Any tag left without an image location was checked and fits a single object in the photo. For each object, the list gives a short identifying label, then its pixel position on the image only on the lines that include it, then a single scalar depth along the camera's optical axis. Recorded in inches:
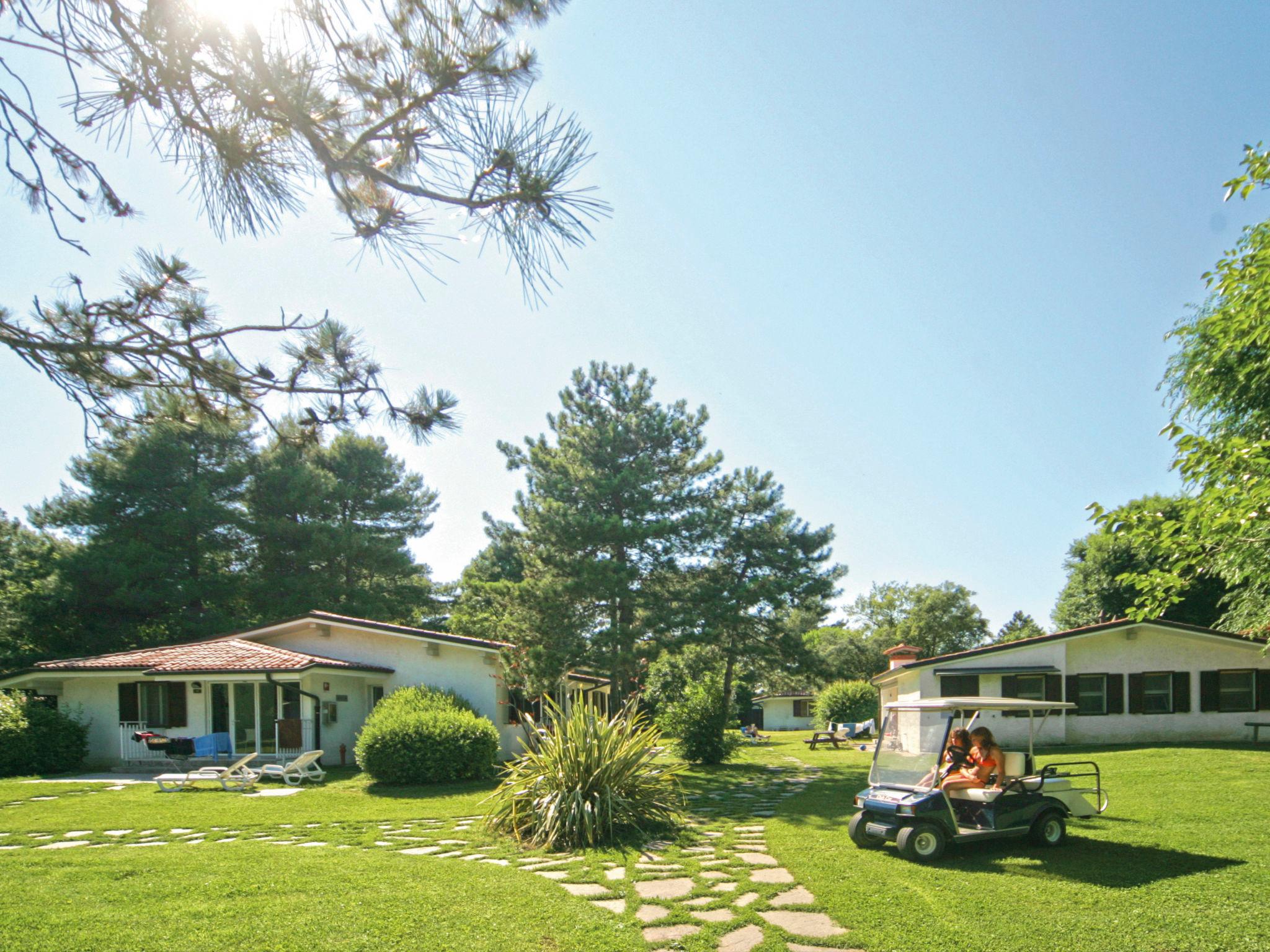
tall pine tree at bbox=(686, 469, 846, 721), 909.2
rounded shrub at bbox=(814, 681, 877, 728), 1411.2
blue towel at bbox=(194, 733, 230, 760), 749.9
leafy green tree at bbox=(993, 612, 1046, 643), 1931.6
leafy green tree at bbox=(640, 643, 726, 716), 962.7
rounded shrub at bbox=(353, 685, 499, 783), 633.0
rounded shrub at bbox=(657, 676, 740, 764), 834.2
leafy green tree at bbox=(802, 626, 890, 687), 1724.9
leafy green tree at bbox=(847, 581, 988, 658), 1862.7
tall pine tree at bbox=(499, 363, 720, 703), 842.2
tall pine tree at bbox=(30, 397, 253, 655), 1157.7
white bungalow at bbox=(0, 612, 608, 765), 809.5
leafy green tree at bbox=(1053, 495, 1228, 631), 1193.4
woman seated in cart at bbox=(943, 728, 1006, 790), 342.3
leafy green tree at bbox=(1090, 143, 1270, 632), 305.1
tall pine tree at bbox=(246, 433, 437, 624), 1299.2
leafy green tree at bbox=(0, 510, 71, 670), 1117.7
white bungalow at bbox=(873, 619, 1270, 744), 868.0
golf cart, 330.0
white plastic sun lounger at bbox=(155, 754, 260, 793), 631.8
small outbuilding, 2023.9
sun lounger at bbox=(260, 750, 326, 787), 661.3
